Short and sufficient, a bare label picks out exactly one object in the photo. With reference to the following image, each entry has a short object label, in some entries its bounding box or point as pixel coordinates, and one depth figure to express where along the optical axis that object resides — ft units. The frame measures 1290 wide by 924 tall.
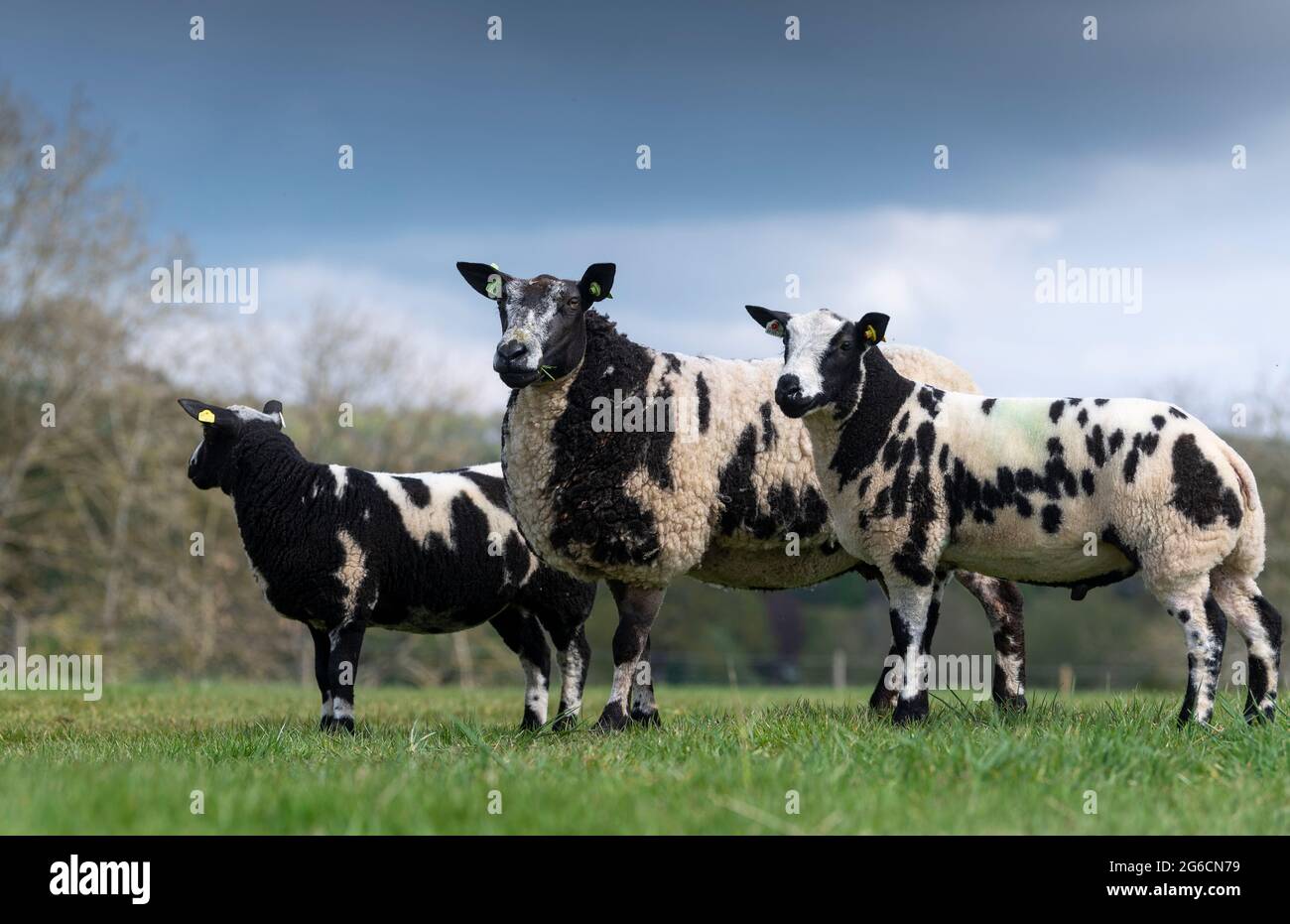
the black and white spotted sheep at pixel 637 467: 24.68
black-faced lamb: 27.68
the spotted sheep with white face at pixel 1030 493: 21.22
